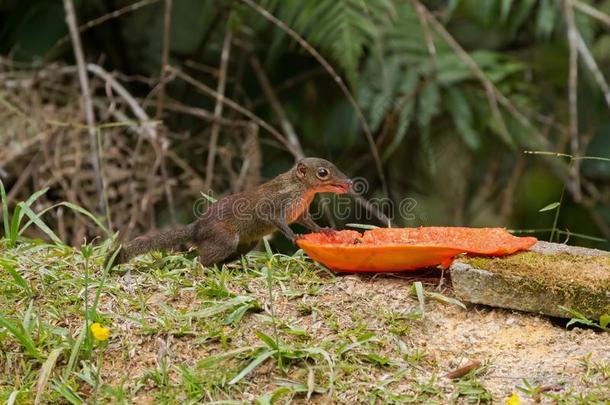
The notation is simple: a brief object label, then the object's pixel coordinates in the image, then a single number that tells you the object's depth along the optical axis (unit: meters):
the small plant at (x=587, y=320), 6.42
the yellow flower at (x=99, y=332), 5.91
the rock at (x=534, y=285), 6.52
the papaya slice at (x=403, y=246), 6.86
